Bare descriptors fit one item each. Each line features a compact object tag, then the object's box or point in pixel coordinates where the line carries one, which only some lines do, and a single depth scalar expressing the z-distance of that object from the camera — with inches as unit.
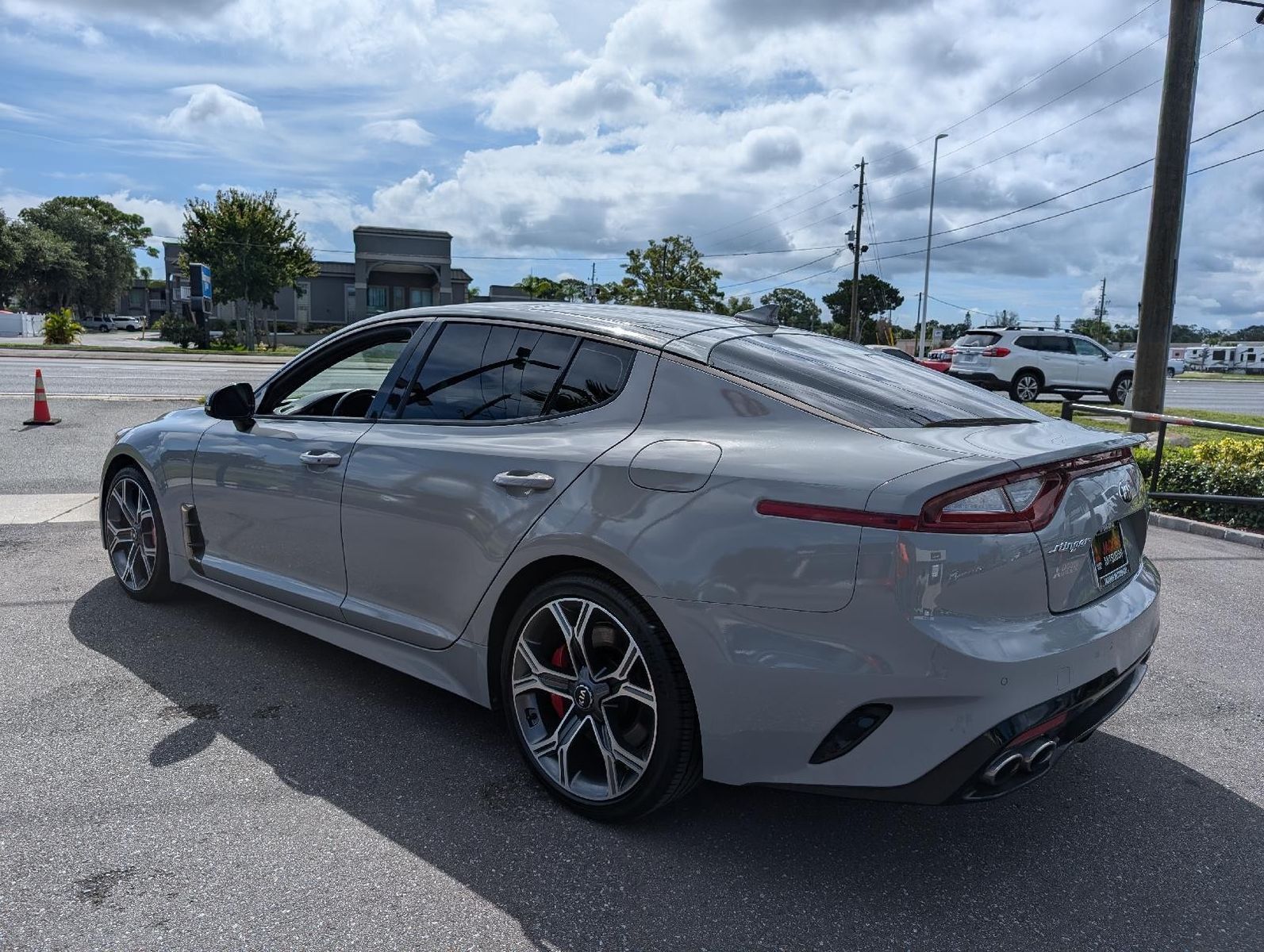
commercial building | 2236.7
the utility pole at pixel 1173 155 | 404.2
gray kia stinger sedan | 93.1
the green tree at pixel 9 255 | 2687.0
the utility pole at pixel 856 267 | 1879.9
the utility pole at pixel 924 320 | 1775.6
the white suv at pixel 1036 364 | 880.9
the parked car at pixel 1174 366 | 1526.8
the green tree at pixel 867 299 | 3860.7
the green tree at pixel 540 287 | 2901.1
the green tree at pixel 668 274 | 2068.2
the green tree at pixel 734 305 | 2047.0
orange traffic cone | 479.8
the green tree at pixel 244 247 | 1897.1
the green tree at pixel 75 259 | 2886.3
